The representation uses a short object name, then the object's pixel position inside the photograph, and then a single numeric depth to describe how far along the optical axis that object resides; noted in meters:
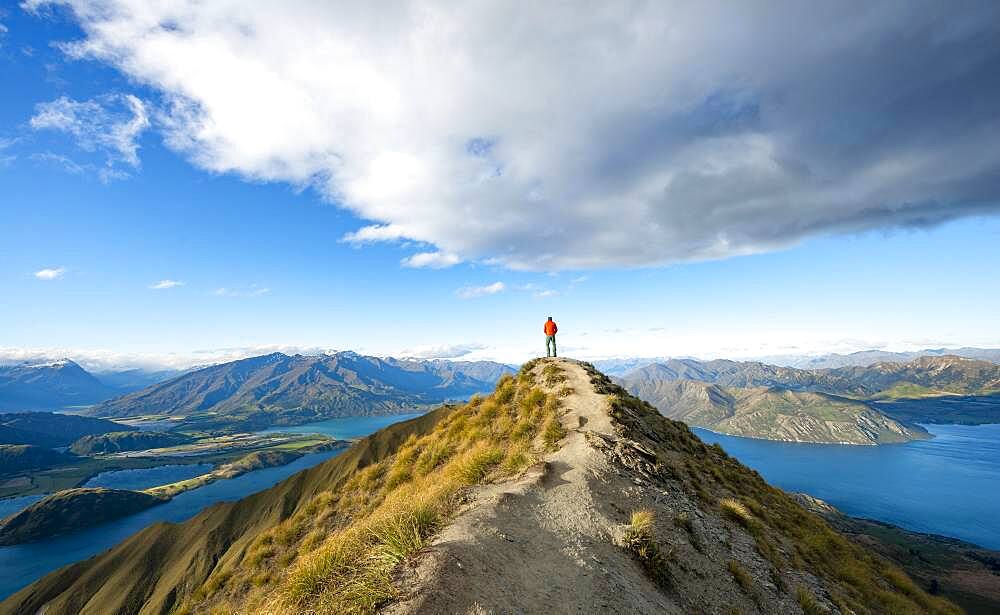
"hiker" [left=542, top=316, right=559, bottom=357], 33.50
